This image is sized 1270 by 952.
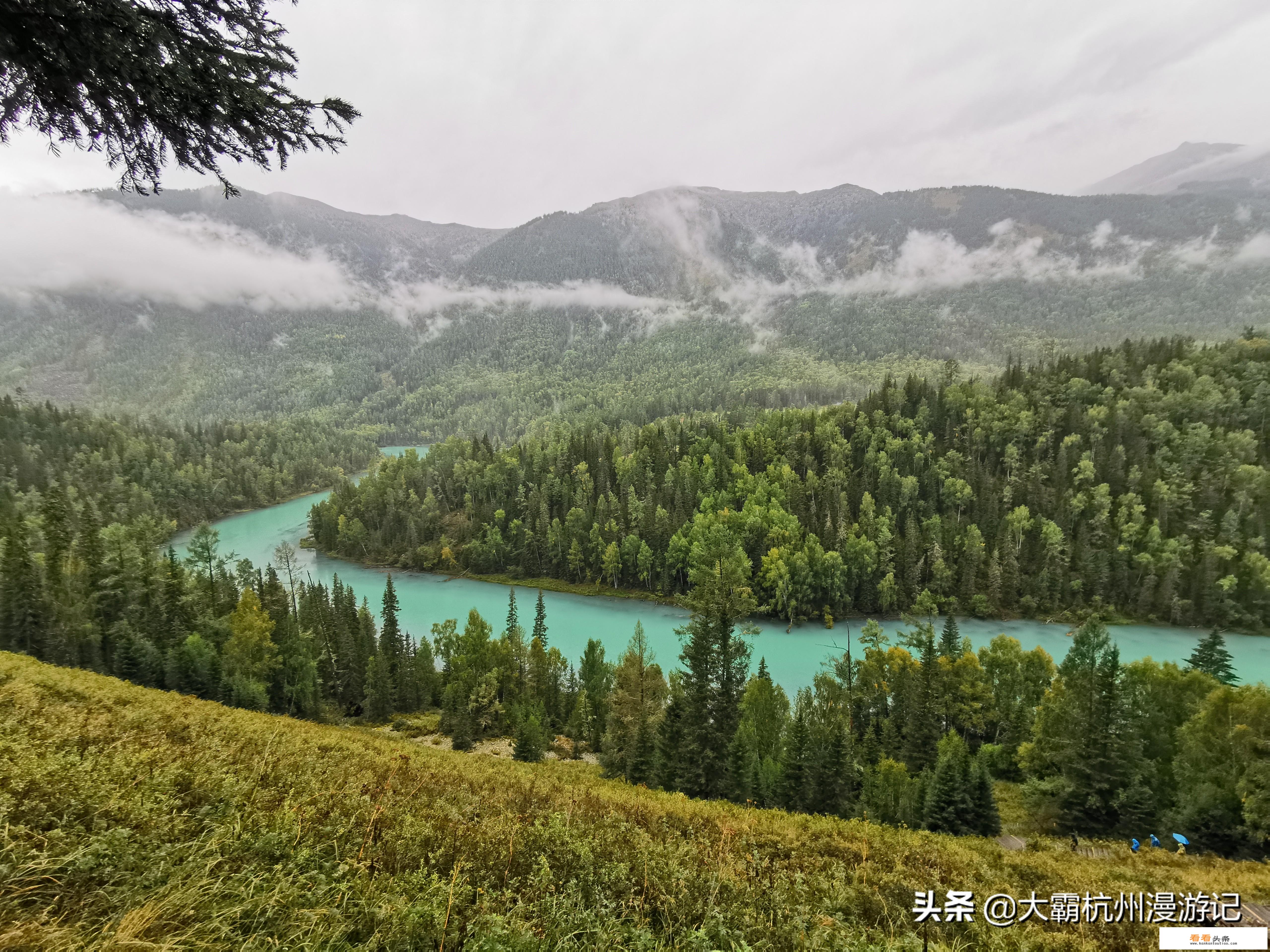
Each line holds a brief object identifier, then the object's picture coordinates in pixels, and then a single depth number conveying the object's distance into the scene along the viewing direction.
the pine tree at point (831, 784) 29.12
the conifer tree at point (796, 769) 29.36
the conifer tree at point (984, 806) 26.31
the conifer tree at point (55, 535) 43.62
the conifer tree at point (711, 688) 29.58
